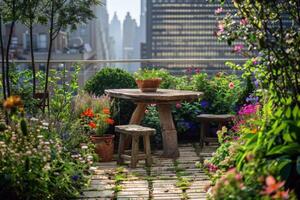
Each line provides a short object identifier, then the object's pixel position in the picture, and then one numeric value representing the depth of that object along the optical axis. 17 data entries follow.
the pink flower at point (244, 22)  3.79
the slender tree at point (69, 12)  6.51
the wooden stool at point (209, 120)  6.86
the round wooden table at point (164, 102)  6.01
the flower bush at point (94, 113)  6.34
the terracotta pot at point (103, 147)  6.19
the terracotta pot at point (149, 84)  6.45
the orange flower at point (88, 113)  6.32
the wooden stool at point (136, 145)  5.79
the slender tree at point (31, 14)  6.07
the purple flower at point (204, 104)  7.60
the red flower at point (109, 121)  6.37
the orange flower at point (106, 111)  6.41
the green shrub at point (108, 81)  7.44
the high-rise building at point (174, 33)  50.44
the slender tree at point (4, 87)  5.99
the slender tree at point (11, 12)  5.95
